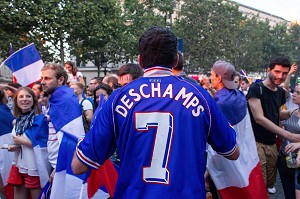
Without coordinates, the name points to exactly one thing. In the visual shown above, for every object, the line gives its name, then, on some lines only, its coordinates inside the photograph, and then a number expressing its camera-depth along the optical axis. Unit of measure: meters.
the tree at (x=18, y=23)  20.16
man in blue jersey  2.09
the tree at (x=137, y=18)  33.69
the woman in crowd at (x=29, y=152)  4.25
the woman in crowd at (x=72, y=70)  8.06
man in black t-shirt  4.48
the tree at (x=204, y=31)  40.03
